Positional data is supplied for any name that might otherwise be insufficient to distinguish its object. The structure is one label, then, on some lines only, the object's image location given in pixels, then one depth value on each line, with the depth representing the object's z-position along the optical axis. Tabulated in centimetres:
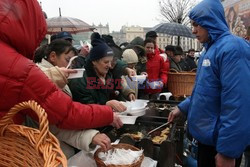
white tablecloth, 140
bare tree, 2040
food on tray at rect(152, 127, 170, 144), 185
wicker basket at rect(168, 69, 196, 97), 349
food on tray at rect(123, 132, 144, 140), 188
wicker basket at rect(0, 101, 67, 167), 91
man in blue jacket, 151
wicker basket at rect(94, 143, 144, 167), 124
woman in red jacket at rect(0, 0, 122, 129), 100
